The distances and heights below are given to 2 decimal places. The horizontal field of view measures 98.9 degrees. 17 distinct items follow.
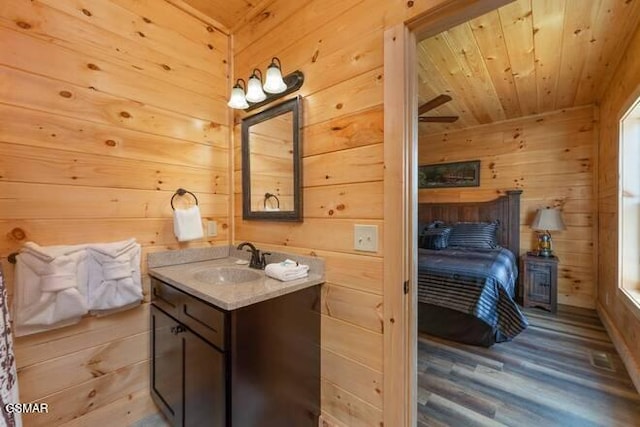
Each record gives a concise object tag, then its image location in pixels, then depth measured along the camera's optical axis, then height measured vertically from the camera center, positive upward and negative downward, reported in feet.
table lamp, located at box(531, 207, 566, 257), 10.75 -0.67
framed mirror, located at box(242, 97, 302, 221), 4.99 +0.93
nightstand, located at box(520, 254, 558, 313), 10.53 -2.91
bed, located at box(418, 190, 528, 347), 7.59 -2.55
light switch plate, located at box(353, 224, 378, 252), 3.94 -0.42
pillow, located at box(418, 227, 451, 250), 12.06 -1.34
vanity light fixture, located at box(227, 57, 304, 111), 4.78 +2.27
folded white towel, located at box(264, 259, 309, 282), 4.29 -0.98
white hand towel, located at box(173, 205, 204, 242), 5.43 -0.27
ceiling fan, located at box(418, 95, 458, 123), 7.87 +3.11
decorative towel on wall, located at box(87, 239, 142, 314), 4.52 -1.13
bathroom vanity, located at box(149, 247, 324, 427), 3.44 -2.00
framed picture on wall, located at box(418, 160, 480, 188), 13.58 +1.78
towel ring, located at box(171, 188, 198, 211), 5.69 +0.39
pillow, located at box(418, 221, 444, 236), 13.77 -0.82
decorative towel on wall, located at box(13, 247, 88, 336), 3.94 -1.17
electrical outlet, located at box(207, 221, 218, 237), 6.25 -0.41
